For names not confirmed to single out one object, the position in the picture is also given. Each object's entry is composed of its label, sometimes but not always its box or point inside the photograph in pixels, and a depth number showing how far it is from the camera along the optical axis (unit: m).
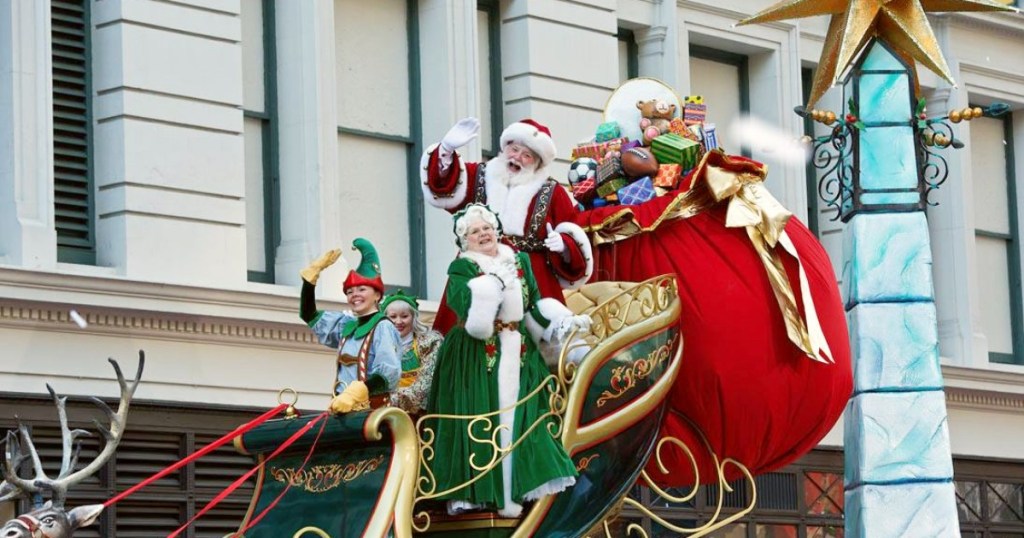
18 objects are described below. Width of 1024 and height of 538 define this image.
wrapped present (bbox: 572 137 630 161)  14.95
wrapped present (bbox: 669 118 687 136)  14.98
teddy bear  14.92
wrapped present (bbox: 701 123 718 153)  15.21
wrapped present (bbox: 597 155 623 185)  14.77
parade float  12.41
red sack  14.20
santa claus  13.50
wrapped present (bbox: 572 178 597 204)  14.84
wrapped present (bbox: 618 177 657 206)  14.61
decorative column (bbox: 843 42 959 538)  16.28
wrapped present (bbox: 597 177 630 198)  14.77
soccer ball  14.88
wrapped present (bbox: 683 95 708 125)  15.41
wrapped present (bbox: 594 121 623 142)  15.09
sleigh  12.17
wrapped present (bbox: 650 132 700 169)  14.73
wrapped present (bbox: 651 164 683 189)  14.62
